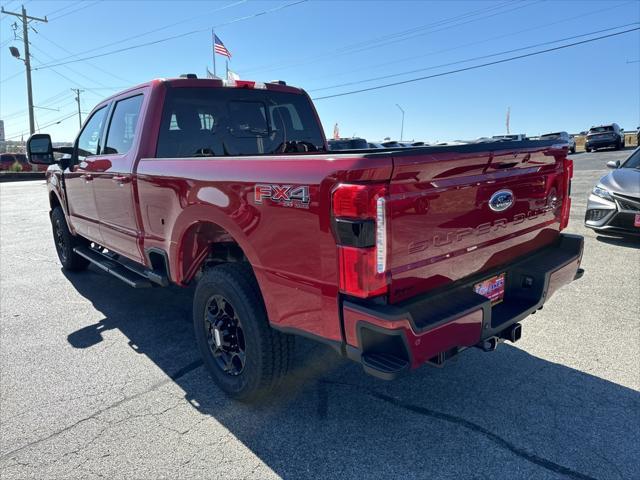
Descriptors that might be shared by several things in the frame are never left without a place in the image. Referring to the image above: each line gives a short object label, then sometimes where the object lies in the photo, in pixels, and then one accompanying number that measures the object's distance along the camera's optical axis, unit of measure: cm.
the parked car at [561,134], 2762
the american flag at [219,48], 1862
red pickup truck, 202
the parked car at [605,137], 2961
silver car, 625
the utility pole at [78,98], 7041
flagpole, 1886
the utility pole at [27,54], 3465
